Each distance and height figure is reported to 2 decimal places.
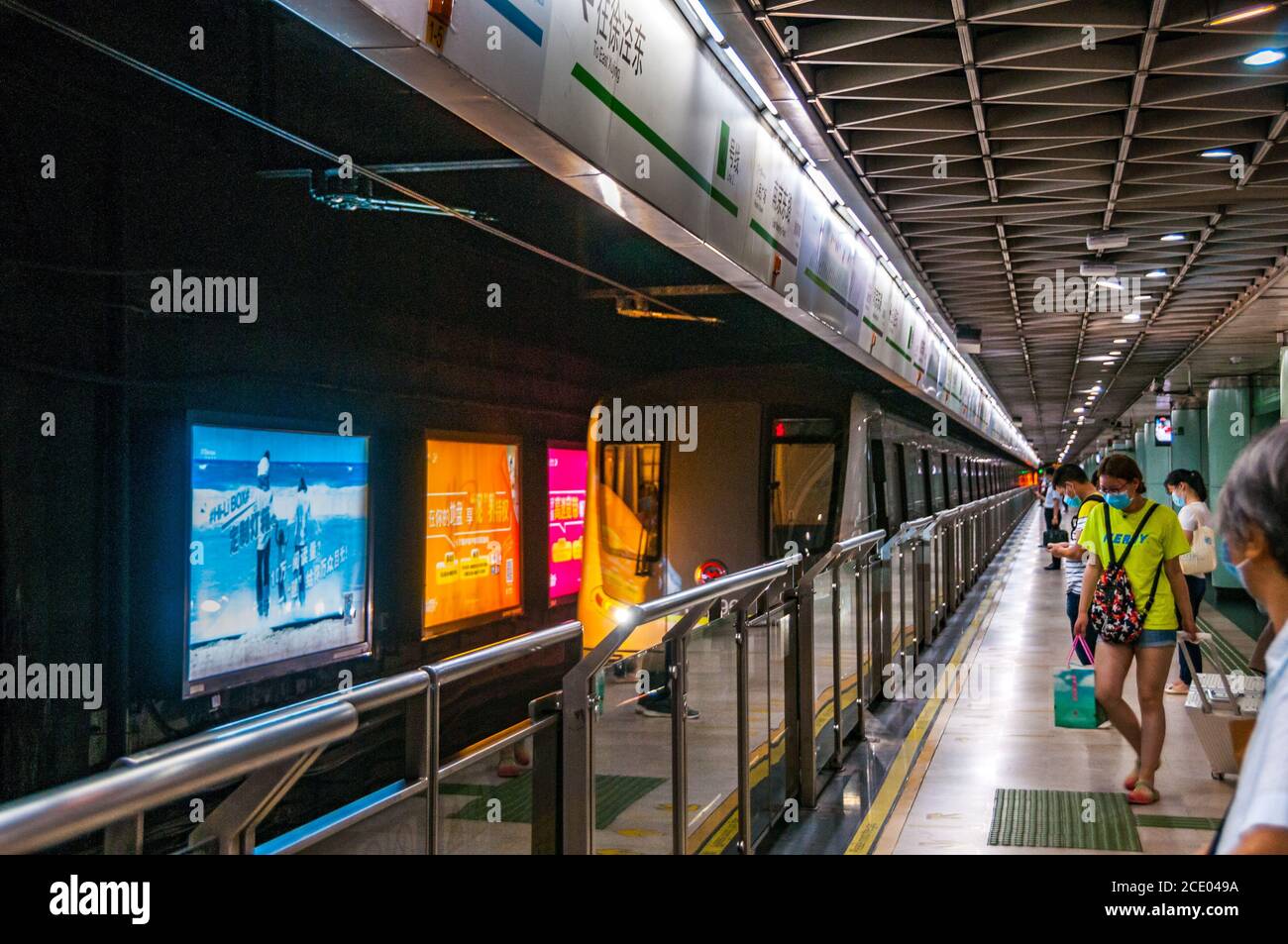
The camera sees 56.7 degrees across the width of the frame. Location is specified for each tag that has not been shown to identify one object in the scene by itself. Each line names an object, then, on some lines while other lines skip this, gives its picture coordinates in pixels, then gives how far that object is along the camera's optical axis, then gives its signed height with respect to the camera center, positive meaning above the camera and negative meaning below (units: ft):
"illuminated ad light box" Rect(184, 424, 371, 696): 19.94 -1.30
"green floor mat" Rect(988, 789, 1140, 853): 16.38 -4.93
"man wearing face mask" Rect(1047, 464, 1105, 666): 25.29 -1.12
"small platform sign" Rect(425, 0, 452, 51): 10.22 +4.00
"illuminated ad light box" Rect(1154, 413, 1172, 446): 84.12 +3.71
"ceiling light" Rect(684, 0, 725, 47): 16.44 +6.61
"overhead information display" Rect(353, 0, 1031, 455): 11.81 +4.82
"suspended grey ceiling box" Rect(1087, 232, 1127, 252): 32.14 +6.59
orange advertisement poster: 28.81 -1.28
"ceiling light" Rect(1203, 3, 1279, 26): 17.10 +6.75
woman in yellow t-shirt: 18.02 -1.80
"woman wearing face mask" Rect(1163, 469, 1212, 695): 26.53 -0.68
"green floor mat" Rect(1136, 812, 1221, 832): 17.13 -4.93
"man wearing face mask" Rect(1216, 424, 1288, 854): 4.08 -0.45
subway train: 31.07 +0.13
